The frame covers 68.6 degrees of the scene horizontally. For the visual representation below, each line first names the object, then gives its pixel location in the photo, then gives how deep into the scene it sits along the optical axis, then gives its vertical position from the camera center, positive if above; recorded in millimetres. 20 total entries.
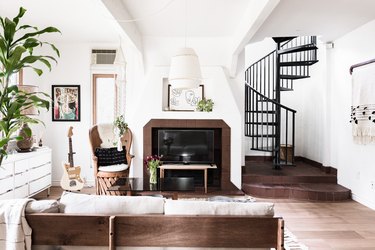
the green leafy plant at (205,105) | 5081 +308
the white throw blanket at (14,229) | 1626 -649
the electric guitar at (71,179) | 4598 -969
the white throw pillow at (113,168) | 4588 -787
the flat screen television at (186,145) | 5141 -440
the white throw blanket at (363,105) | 4105 +271
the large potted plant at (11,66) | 1920 +394
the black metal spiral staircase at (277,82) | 5602 +970
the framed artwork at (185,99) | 5262 +433
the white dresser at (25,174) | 3725 -797
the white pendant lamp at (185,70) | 3113 +592
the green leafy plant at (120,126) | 5023 -84
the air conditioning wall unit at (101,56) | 5531 +1318
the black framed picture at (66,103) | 5508 +368
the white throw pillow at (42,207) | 1709 -540
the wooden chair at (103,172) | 4582 -850
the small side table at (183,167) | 4750 -796
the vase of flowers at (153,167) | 3916 -656
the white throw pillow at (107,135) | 5160 -257
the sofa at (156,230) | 1646 -653
